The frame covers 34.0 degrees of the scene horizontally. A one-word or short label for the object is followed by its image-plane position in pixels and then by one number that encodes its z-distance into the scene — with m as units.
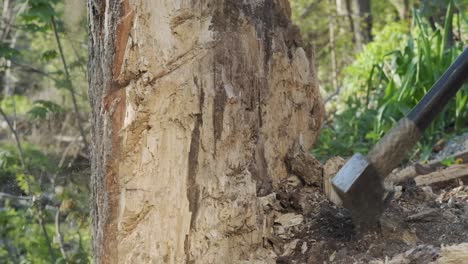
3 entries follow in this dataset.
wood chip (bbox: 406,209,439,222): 3.03
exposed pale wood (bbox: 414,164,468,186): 3.63
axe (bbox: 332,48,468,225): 2.71
